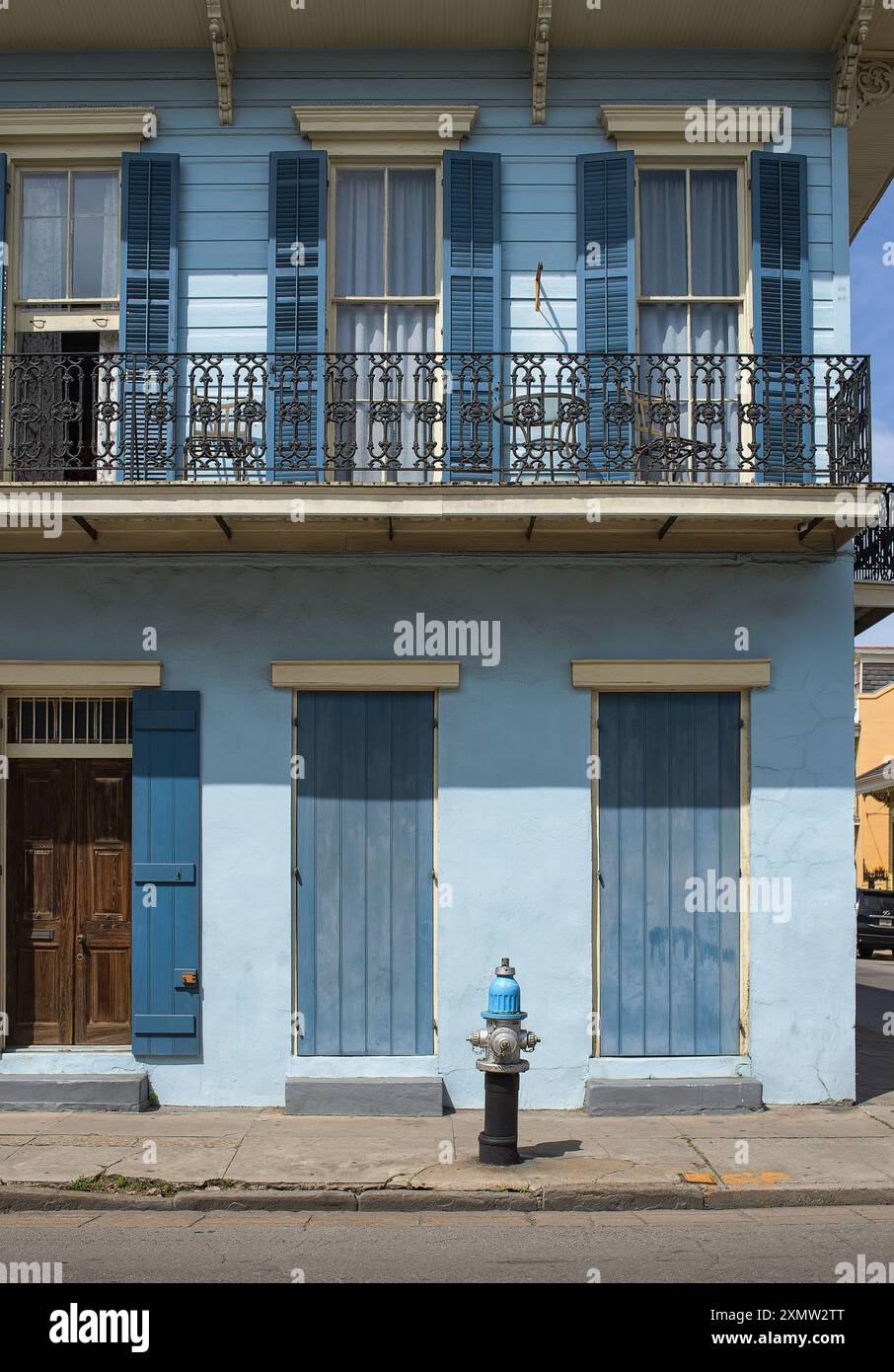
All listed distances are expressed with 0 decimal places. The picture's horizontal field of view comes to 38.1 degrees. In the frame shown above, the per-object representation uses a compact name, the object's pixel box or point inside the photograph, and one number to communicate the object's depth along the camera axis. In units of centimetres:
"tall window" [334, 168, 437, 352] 1005
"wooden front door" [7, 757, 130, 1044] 974
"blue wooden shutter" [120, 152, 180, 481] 968
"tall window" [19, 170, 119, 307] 1007
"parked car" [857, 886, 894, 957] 2405
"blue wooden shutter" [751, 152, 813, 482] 979
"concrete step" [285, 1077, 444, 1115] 918
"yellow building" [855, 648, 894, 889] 3095
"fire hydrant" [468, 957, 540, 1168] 791
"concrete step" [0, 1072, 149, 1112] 924
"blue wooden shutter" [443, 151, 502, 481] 978
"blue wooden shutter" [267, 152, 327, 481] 968
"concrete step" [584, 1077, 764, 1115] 923
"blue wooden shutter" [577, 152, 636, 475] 981
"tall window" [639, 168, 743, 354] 1007
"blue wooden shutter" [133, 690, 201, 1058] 940
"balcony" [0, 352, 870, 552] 896
